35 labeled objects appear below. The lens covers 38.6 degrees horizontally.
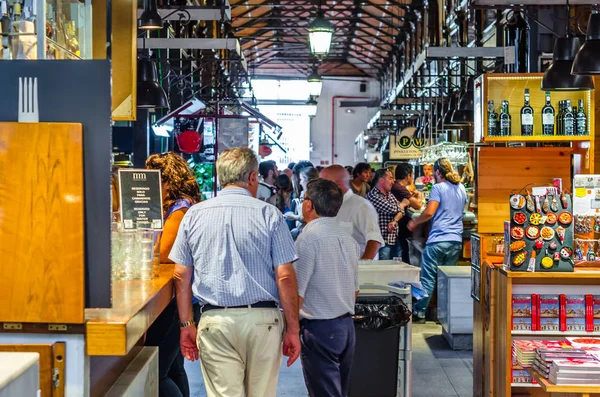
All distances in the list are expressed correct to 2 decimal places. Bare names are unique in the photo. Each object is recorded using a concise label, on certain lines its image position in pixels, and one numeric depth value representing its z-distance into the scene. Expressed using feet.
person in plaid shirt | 32.86
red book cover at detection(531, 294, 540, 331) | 16.97
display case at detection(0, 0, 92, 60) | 10.89
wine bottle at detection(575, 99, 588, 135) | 19.21
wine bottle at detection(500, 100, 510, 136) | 19.51
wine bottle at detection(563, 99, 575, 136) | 19.26
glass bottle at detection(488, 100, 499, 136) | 19.52
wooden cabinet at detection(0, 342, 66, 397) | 8.48
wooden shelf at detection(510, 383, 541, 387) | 16.89
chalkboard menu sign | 13.20
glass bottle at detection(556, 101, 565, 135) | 19.54
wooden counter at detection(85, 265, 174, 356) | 8.48
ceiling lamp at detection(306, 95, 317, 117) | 58.17
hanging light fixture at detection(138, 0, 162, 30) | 22.06
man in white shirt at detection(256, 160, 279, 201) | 42.68
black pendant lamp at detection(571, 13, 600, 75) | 16.60
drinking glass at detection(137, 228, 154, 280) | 11.75
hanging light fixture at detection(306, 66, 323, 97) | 44.83
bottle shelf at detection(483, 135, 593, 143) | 19.14
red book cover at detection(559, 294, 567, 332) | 16.92
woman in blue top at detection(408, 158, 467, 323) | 30.12
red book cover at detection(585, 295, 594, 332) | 16.88
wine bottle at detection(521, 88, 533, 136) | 19.62
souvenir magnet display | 16.29
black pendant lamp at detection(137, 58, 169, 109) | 23.03
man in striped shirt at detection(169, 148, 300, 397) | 12.60
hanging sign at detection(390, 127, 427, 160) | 63.82
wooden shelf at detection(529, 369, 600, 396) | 13.37
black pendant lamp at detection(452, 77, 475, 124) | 32.73
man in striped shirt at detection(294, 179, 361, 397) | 15.02
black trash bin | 17.72
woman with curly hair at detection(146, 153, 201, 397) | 14.73
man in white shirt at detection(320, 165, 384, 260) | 22.40
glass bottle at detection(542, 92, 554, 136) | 19.47
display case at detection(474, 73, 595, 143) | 19.31
